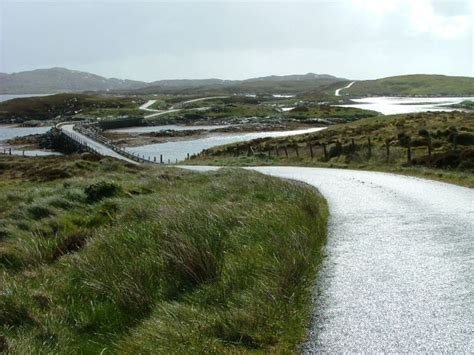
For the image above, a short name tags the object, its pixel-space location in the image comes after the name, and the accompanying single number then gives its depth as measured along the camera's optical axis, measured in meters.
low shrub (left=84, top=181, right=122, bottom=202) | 18.22
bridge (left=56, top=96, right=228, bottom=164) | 51.18
